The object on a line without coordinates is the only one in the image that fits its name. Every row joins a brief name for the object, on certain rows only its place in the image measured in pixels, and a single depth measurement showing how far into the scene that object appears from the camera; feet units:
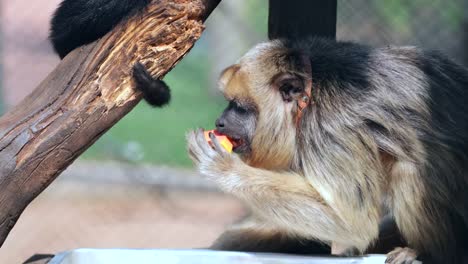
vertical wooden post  37.47
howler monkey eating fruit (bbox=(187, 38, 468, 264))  32.30
